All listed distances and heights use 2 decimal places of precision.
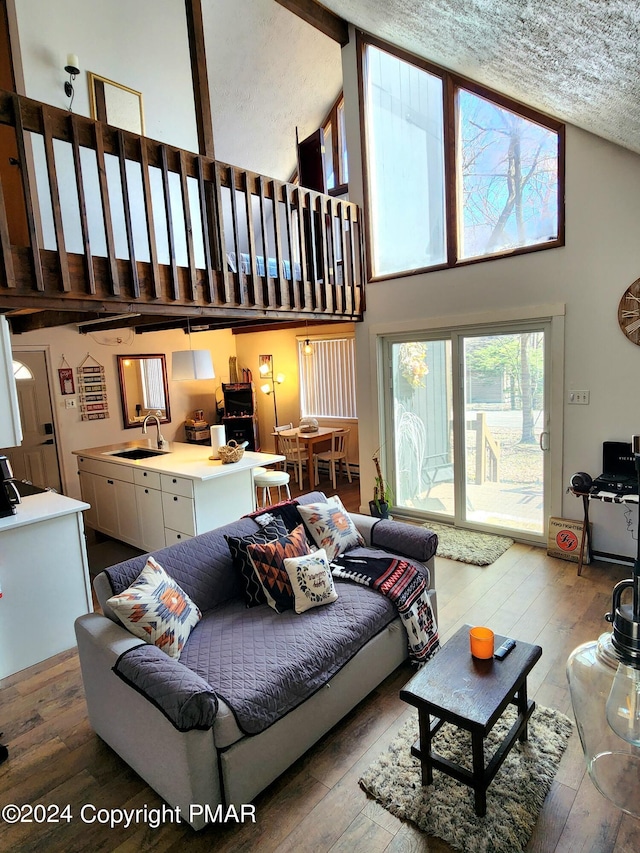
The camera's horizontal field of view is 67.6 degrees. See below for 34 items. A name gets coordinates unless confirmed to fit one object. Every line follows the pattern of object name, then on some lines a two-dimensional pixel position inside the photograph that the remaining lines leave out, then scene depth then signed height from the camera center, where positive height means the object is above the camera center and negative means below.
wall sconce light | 3.80 +2.52
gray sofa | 1.70 -1.33
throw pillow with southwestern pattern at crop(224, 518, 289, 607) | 2.49 -1.01
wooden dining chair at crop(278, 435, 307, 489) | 6.55 -1.10
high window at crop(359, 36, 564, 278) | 3.89 +1.70
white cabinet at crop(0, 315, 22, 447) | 2.63 -0.10
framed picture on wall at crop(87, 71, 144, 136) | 4.11 +2.45
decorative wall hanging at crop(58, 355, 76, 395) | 5.90 +0.07
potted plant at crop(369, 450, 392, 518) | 4.61 -1.30
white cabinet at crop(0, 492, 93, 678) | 2.77 -1.19
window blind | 7.10 -0.15
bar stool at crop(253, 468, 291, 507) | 4.38 -0.98
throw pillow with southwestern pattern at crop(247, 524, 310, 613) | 2.44 -1.02
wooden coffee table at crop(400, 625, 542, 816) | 1.70 -1.23
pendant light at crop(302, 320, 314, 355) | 7.18 +0.34
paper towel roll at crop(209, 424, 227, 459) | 4.37 -0.57
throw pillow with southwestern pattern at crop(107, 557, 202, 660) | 2.00 -1.00
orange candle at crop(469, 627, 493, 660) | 1.97 -1.16
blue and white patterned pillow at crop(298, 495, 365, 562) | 2.92 -0.98
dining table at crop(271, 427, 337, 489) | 6.34 -0.89
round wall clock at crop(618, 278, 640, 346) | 3.48 +0.30
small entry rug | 3.98 -1.61
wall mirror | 6.57 -0.12
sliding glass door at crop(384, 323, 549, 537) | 4.16 -0.61
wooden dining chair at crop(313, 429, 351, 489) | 6.55 -1.16
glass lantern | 0.52 -0.40
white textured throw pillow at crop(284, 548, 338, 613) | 2.43 -1.08
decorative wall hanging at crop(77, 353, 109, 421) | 6.10 -0.12
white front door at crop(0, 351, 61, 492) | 5.59 -0.53
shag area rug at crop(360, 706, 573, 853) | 1.67 -1.63
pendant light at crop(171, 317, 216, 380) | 4.55 +0.11
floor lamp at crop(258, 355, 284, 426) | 7.76 -0.08
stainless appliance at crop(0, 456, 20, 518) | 2.86 -0.65
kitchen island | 3.86 -1.00
